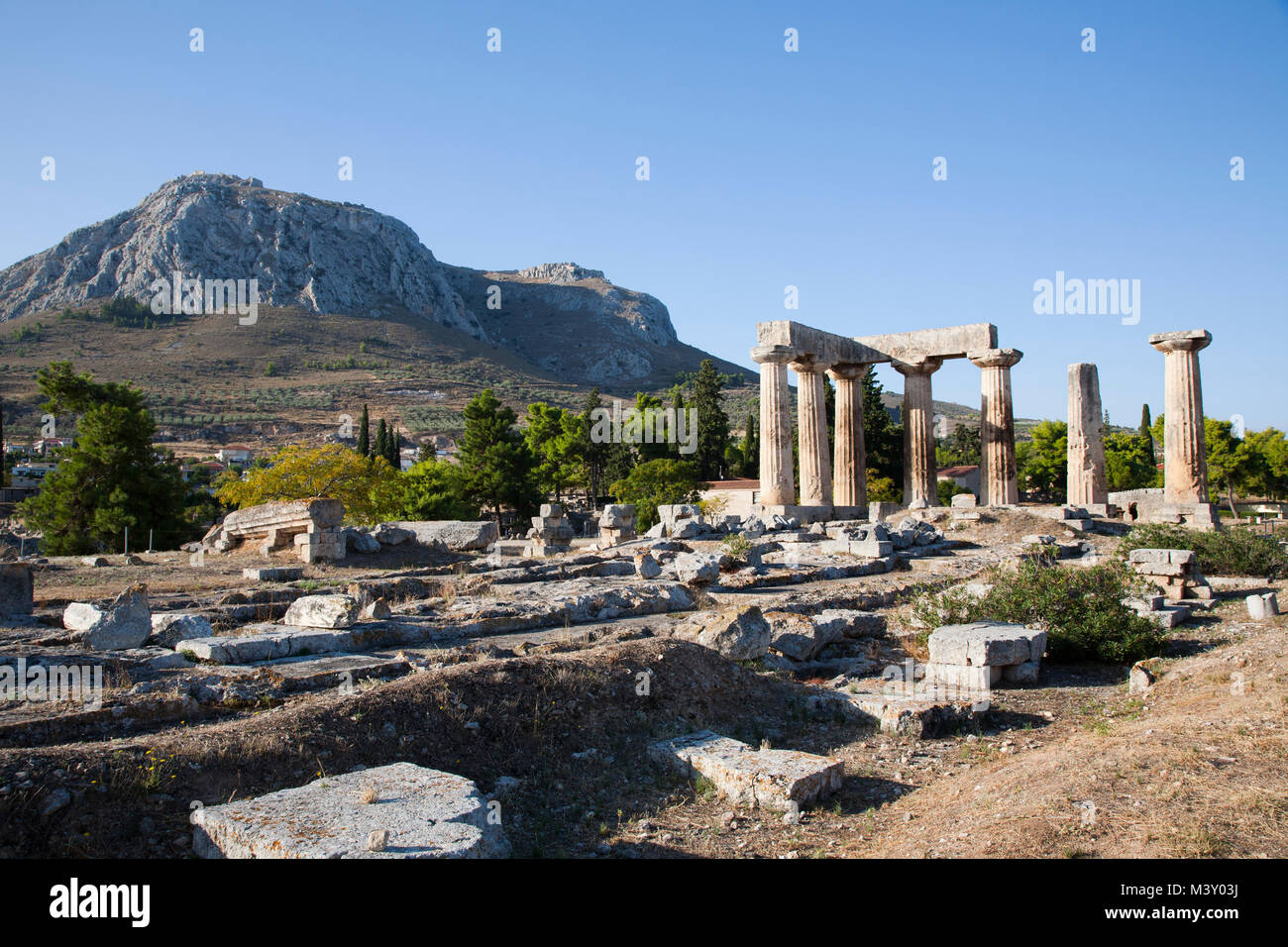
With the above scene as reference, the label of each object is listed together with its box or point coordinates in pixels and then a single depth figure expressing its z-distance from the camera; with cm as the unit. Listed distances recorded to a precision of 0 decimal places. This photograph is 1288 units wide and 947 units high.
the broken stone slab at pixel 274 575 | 1644
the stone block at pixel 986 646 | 976
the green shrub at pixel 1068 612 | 1079
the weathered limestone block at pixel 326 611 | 996
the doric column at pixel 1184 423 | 2720
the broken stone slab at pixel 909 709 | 793
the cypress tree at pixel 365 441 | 6850
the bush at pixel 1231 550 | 1688
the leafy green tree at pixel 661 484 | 4653
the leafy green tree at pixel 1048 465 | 6325
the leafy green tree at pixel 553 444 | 6062
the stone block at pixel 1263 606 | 1252
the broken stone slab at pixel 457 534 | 2407
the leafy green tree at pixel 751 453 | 6894
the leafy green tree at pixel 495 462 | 4947
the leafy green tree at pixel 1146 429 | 7089
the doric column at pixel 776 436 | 2703
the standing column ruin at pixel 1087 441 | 2945
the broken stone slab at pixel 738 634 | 996
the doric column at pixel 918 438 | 3189
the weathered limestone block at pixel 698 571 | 1523
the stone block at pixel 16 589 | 1148
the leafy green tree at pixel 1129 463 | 6232
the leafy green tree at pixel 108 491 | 3091
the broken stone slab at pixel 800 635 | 1064
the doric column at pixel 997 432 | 3036
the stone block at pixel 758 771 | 602
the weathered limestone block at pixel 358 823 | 432
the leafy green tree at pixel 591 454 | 6158
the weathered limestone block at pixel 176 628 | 929
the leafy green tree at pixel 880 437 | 5384
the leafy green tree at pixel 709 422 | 6128
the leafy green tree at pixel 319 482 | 3662
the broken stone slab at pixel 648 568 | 1625
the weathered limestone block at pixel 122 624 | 897
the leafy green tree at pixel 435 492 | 4209
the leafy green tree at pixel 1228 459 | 5409
